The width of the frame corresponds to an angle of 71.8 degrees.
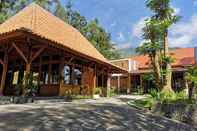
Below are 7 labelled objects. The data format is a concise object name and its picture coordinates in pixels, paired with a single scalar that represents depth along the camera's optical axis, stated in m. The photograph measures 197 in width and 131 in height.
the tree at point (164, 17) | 8.35
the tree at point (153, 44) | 8.18
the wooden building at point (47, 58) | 6.89
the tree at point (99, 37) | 20.63
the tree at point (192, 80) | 6.26
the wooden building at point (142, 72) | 15.01
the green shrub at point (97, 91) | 10.58
